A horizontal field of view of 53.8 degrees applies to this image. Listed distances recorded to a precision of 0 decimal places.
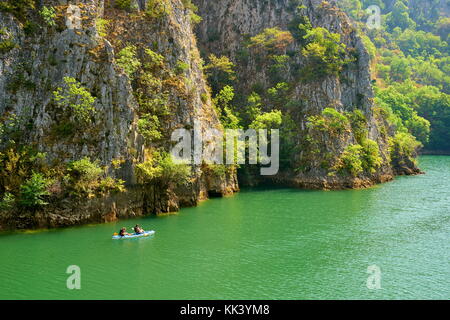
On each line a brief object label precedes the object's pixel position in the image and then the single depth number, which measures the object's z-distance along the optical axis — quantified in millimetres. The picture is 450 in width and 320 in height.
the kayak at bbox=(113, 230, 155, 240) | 34875
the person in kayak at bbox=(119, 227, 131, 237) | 34969
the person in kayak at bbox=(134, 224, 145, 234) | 35866
